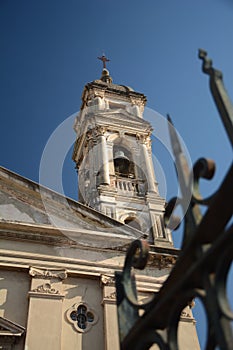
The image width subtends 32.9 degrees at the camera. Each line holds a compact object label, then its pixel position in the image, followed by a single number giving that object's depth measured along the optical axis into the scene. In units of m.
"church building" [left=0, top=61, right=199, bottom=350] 9.70
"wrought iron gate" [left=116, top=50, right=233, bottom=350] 2.07
